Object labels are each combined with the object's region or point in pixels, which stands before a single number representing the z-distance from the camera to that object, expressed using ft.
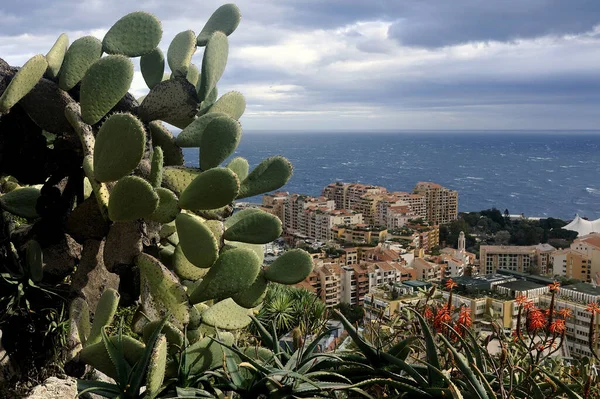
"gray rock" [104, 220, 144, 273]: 4.95
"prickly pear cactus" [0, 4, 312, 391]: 4.69
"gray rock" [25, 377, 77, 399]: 4.67
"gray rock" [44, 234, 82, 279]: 5.64
